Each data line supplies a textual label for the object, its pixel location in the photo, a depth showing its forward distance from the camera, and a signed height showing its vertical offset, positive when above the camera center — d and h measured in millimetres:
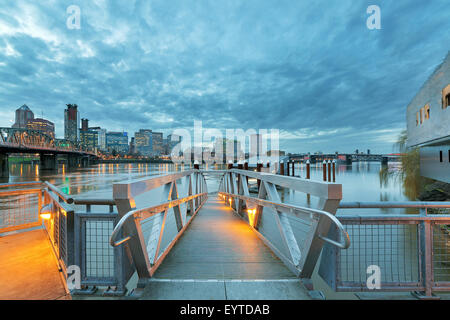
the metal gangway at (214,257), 2307 -1385
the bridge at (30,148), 44844 +3208
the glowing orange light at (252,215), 5162 -1405
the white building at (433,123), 15414 +3203
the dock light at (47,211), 3928 -958
